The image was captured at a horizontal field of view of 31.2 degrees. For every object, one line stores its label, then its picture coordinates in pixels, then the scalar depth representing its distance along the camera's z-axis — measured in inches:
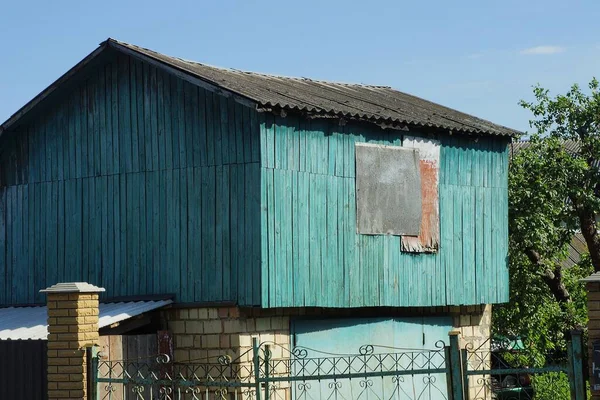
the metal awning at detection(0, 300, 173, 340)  572.4
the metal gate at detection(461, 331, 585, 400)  716.0
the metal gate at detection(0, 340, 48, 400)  527.2
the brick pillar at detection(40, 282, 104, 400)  493.7
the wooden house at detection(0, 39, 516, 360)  587.5
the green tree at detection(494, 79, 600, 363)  859.4
